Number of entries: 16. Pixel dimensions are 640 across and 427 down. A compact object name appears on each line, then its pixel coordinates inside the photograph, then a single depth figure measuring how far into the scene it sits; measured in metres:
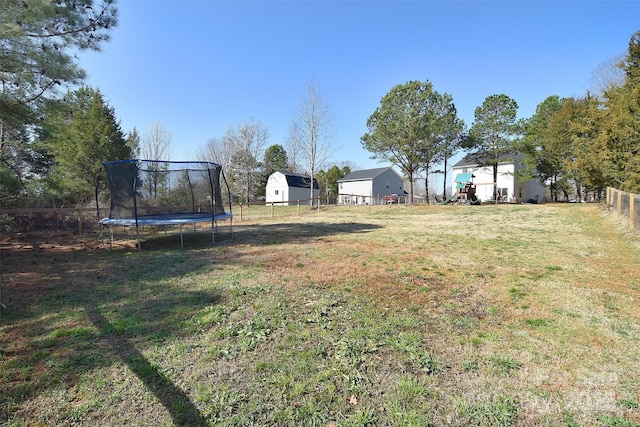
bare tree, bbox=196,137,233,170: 35.00
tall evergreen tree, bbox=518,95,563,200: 25.23
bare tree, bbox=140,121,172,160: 27.34
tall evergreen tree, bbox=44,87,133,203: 13.91
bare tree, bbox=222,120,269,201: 31.08
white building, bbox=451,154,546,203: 28.53
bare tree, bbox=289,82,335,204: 21.84
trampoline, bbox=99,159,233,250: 7.91
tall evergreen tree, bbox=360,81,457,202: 22.59
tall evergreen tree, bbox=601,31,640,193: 11.88
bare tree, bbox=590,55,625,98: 21.47
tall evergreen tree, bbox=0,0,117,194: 4.39
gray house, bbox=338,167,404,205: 34.12
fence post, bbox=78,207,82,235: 9.66
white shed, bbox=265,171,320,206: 33.19
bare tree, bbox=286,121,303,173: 24.52
